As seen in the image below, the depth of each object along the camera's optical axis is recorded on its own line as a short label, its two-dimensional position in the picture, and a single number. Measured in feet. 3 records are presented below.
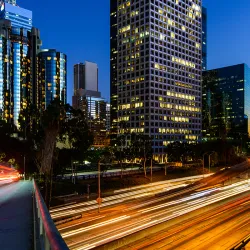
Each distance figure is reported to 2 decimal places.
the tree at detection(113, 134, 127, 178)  306.64
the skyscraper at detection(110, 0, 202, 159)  482.28
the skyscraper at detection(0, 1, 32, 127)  602.44
